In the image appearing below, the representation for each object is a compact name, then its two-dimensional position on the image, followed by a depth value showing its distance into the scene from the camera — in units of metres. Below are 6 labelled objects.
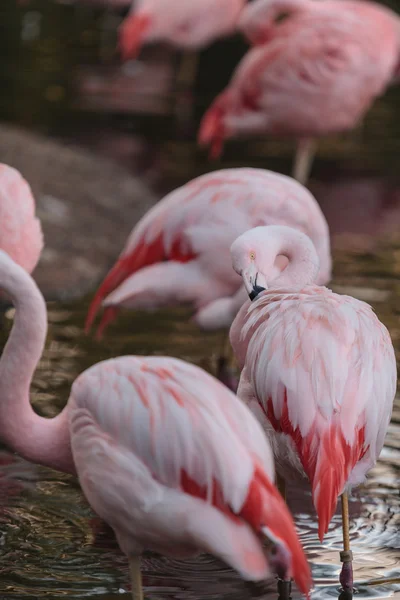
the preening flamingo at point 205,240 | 10.20
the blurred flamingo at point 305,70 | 15.51
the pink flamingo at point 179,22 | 21.36
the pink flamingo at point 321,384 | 6.74
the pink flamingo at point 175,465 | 5.88
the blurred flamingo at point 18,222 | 9.64
